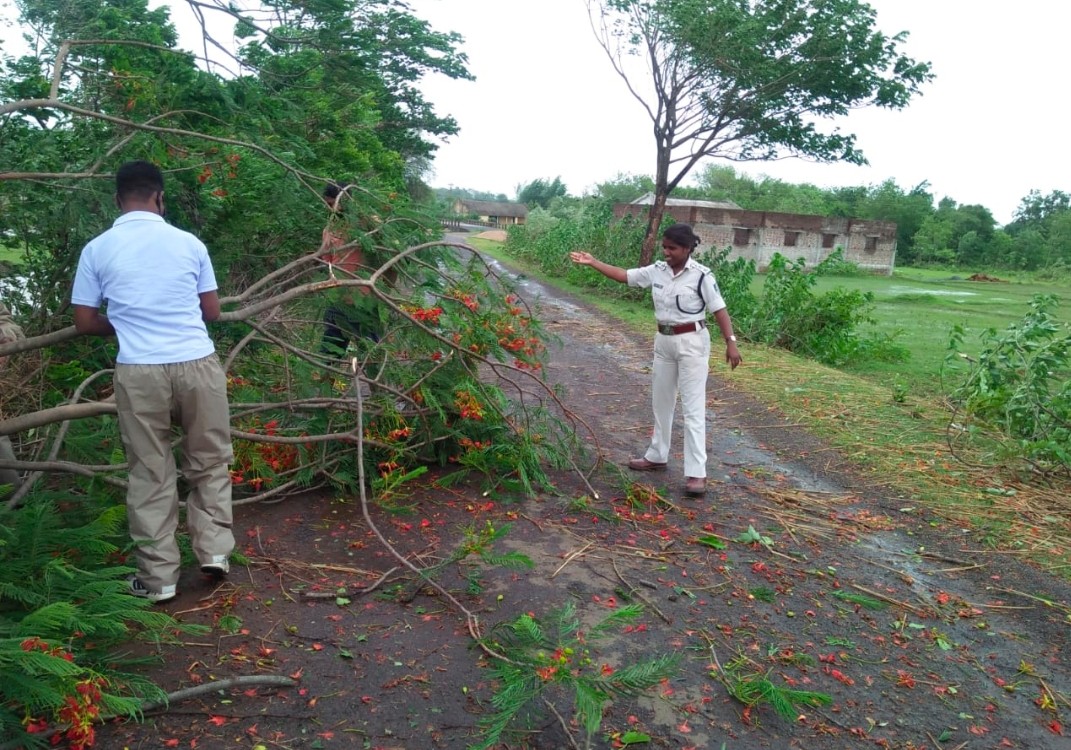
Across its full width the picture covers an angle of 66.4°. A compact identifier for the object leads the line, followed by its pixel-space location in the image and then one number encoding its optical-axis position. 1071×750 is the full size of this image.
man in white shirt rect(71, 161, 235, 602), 3.57
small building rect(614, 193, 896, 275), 35.00
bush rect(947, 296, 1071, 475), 6.71
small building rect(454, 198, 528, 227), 85.89
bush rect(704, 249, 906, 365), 13.16
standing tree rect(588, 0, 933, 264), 17.33
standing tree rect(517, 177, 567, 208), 89.62
